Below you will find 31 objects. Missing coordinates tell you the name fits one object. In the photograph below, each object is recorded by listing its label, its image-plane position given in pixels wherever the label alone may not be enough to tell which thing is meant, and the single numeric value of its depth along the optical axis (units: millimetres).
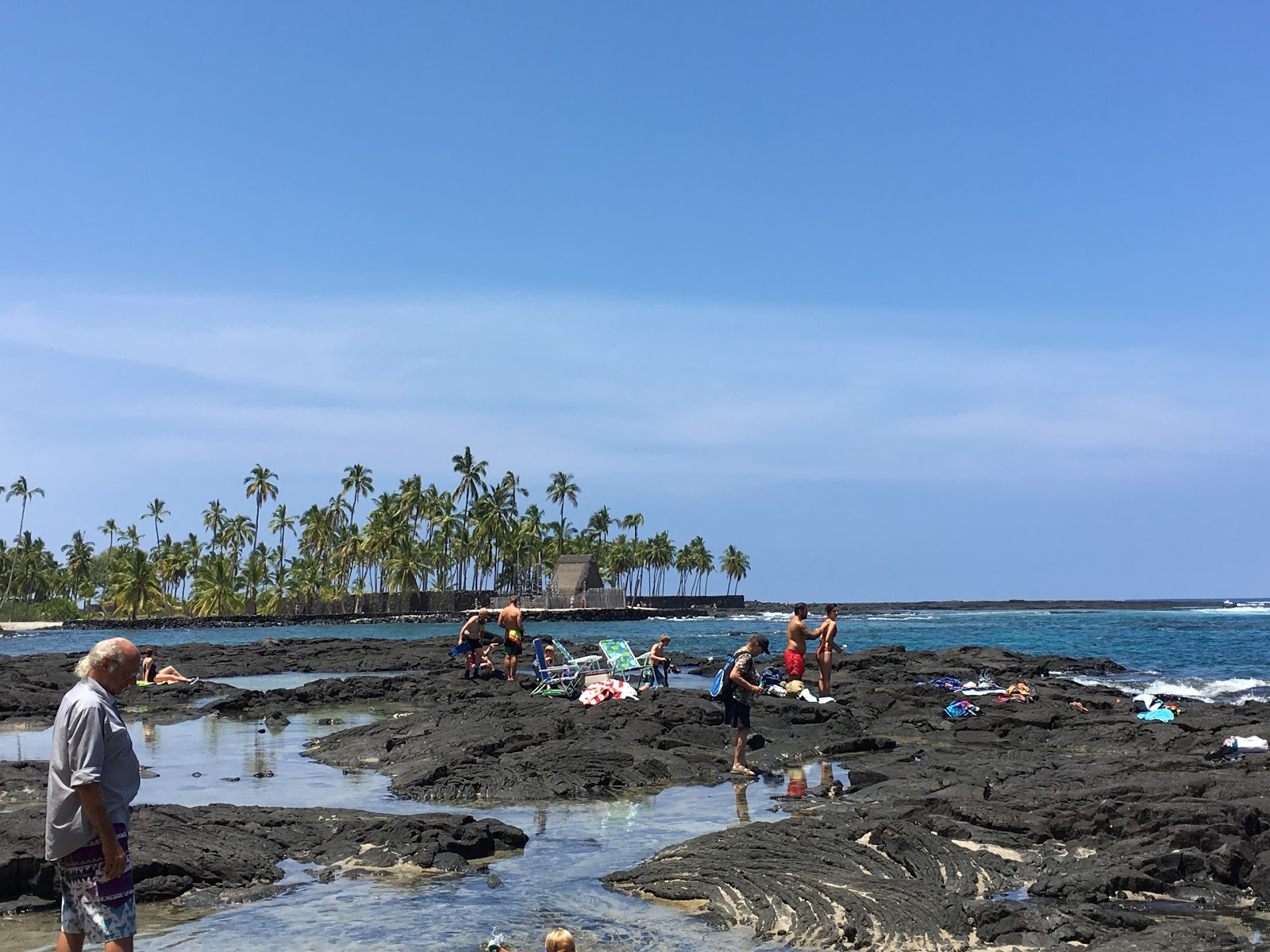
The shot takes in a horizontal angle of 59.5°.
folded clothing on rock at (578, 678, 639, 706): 22344
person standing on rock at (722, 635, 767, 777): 15312
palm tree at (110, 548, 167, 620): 100438
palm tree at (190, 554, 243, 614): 109062
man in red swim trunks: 22156
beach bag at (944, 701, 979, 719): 21703
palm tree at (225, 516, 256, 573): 125000
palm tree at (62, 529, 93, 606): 131625
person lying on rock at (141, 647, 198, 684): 30016
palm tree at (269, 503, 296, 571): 127250
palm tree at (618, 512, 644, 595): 170500
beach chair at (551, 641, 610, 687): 24844
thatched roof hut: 102312
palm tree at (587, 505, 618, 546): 161625
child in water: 6137
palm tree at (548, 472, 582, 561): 136250
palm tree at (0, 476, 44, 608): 127625
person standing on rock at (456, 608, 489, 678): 28188
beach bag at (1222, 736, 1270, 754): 16156
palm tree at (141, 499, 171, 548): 135750
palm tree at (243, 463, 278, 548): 123625
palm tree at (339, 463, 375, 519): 120750
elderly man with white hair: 5645
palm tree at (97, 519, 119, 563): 146500
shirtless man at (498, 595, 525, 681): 27516
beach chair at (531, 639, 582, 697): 24891
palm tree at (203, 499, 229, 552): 134750
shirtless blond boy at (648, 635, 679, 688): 25562
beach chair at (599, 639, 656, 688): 25719
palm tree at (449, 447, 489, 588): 115312
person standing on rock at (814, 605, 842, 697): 22422
